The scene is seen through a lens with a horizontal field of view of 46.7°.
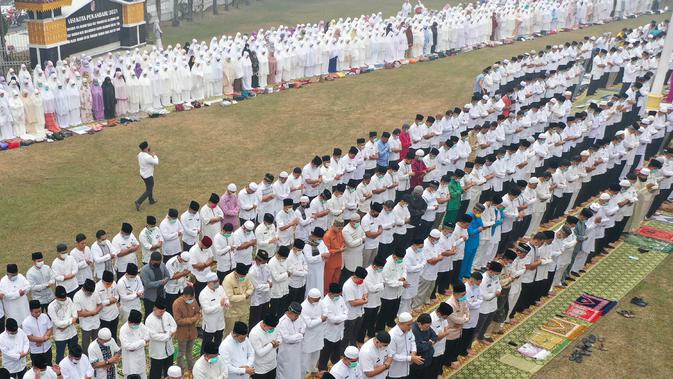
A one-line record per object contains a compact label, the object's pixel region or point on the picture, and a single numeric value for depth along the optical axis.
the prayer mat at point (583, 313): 12.20
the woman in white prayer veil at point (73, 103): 19.91
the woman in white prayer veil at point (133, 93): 21.22
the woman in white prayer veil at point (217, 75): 23.27
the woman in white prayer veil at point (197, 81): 22.83
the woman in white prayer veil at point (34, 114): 19.03
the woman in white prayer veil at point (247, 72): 23.86
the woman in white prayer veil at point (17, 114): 18.66
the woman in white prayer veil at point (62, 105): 19.72
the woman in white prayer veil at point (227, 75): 23.59
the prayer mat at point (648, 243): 14.72
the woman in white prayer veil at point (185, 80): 22.50
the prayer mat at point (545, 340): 11.45
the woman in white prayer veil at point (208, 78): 23.06
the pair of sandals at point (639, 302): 12.59
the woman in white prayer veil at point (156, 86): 21.73
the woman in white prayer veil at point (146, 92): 21.45
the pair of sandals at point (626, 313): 12.25
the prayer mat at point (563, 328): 11.73
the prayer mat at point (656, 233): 15.15
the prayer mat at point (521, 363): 10.86
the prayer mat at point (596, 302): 12.46
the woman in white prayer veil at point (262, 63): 24.33
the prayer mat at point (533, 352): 11.15
